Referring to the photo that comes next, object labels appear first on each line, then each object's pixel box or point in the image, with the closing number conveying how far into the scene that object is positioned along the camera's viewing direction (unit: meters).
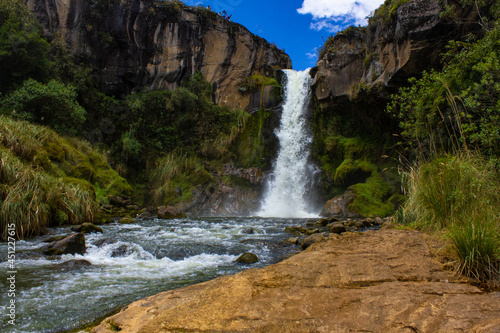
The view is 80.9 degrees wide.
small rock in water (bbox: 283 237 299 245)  6.72
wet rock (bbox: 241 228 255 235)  8.30
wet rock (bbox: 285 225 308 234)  8.41
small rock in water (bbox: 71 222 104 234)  7.39
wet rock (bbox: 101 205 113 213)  11.43
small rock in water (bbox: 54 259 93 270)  4.48
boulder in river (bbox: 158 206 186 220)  12.09
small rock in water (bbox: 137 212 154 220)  11.36
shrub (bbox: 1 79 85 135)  12.12
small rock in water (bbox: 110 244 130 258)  5.49
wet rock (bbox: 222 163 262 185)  17.16
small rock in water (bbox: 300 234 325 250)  6.10
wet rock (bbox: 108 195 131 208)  12.62
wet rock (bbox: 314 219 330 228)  9.88
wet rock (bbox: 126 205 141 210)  12.84
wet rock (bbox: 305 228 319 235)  8.15
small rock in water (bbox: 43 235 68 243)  6.02
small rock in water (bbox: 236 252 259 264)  5.20
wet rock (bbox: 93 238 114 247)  5.89
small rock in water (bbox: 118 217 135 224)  9.71
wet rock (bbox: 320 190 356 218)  13.01
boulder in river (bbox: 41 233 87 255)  5.18
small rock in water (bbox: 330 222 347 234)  7.79
